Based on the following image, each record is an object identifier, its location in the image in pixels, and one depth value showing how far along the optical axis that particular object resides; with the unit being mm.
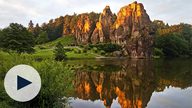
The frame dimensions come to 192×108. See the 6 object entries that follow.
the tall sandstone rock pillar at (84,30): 101312
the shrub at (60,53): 42566
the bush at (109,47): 74431
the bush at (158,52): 84250
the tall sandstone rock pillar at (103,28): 89881
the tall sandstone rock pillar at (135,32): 73000
